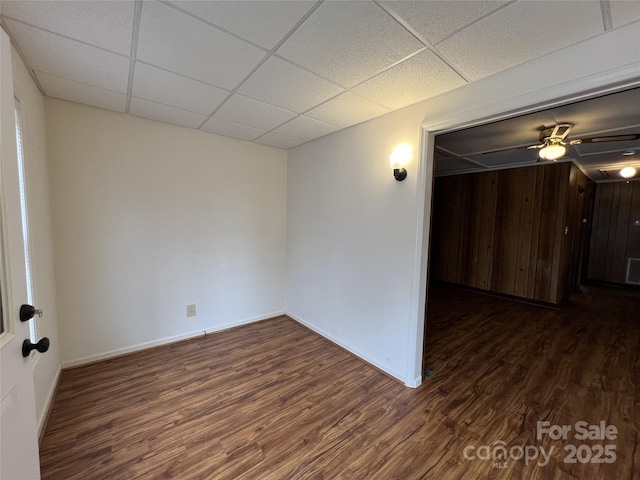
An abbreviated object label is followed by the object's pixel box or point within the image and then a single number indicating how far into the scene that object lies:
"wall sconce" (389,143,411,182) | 2.33
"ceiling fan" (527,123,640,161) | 2.65
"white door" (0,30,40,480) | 0.95
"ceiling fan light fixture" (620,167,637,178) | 4.51
